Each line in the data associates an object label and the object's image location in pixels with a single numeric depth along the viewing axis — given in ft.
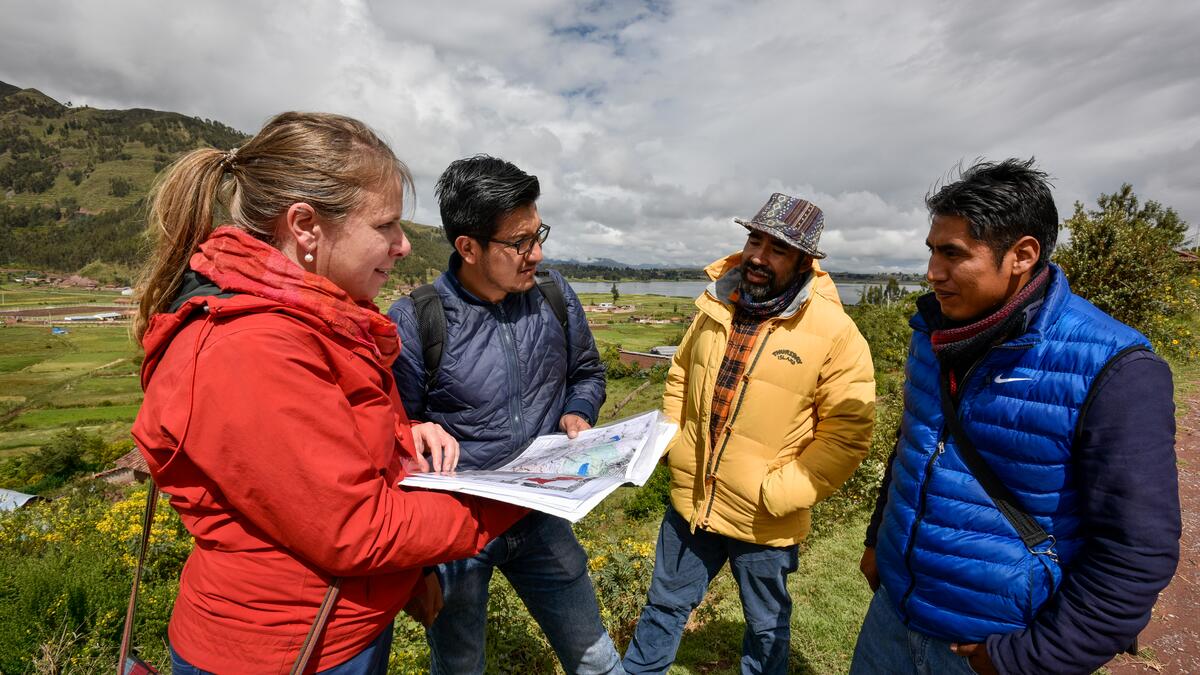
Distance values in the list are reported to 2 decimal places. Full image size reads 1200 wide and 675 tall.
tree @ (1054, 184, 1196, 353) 26.27
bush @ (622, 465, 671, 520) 42.22
